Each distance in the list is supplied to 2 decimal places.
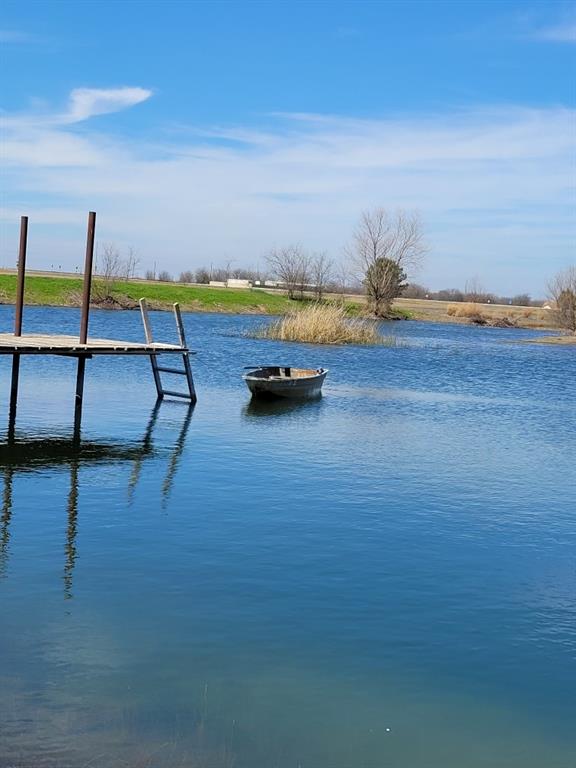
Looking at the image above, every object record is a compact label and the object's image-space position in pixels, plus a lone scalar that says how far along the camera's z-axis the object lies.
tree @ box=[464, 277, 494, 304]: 145.50
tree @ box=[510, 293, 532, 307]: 162.75
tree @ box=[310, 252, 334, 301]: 95.00
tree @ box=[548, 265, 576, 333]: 79.81
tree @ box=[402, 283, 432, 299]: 150.50
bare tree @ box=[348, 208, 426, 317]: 83.25
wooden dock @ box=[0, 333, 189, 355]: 18.56
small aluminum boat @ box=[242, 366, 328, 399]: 25.97
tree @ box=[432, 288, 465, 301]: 152.77
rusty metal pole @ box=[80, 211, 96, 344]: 21.42
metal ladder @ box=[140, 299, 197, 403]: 24.39
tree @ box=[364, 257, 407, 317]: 83.19
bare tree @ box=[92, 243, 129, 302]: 74.38
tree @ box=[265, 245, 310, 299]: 95.50
